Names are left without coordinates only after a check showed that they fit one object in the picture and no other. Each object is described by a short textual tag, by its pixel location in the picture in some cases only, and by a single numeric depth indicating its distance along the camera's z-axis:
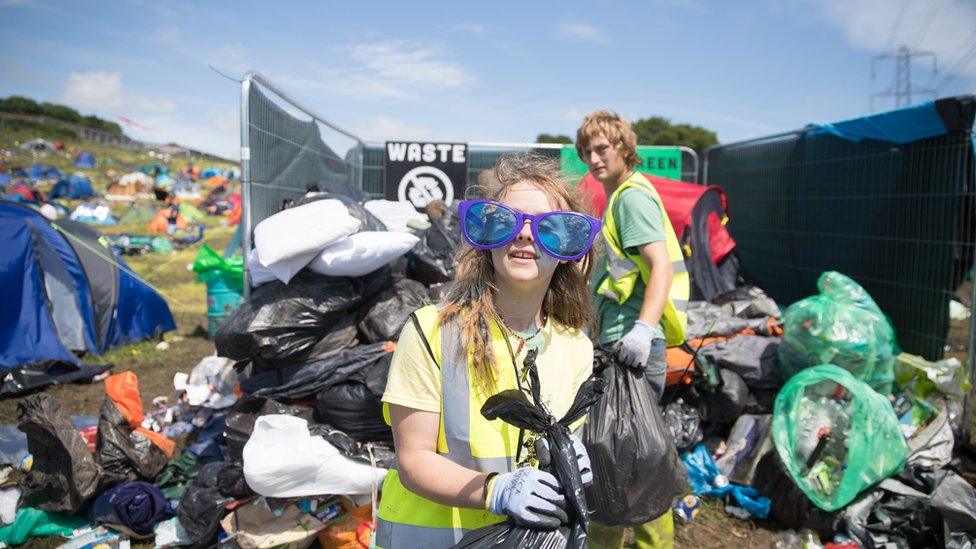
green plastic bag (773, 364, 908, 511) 2.81
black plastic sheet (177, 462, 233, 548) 2.73
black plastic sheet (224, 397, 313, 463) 2.85
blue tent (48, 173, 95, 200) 19.45
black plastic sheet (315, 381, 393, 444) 2.81
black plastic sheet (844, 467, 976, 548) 2.61
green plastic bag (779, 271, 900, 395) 3.42
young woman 1.12
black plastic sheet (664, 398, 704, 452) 3.50
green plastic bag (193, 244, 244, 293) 5.52
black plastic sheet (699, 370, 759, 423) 3.61
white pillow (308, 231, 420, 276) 3.07
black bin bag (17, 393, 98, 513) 2.92
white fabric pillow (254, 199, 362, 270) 2.91
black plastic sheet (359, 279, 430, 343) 3.21
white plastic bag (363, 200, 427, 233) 4.82
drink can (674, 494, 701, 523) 3.09
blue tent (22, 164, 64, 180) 22.72
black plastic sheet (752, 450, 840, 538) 2.87
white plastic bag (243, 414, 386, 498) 2.44
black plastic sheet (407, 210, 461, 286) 3.94
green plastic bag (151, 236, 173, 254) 12.38
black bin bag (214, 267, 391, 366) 2.92
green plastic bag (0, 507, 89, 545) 2.85
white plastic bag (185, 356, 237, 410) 3.56
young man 2.26
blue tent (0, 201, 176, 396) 4.88
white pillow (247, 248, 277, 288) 3.11
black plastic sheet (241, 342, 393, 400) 2.94
